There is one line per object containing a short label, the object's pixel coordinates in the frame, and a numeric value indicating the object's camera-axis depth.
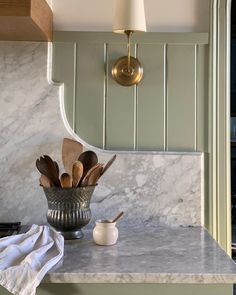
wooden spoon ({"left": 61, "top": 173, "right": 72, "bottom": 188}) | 1.28
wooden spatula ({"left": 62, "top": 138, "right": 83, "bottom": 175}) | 1.44
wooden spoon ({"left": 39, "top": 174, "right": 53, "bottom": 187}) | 1.30
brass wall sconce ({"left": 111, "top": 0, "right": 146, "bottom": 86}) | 1.41
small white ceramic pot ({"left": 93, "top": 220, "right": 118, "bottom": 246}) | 1.26
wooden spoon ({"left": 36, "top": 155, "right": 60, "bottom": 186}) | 1.33
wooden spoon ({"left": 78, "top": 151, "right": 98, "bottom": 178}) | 1.40
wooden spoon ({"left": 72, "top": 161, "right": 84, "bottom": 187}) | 1.29
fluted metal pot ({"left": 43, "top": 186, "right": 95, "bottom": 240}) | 1.29
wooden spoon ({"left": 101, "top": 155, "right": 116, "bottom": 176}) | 1.38
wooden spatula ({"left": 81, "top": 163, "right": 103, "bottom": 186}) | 1.33
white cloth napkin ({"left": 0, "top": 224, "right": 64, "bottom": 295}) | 1.00
